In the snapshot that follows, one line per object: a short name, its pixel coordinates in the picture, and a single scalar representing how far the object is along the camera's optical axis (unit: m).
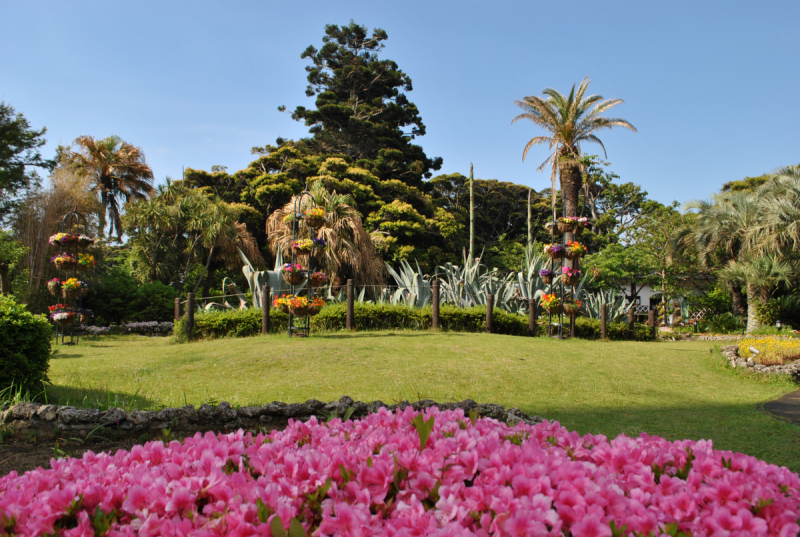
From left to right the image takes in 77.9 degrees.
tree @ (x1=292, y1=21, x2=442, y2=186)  28.95
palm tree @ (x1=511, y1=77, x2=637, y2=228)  17.06
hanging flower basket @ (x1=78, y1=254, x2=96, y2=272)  11.93
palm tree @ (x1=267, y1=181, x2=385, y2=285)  17.02
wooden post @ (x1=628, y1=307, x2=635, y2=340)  12.71
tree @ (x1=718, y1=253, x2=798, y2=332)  16.00
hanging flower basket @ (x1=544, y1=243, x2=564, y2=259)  11.66
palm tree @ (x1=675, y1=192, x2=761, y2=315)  17.88
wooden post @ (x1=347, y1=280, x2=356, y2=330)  10.09
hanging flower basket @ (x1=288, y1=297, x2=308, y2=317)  9.05
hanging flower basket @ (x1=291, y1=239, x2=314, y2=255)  9.72
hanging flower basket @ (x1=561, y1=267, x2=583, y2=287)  11.57
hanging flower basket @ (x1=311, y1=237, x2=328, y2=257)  10.08
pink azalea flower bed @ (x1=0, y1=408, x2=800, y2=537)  1.20
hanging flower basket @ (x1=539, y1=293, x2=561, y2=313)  11.42
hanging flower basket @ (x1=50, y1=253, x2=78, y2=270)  11.27
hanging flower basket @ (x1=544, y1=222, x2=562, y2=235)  11.88
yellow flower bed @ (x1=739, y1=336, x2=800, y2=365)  7.62
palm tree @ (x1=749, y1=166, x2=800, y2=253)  15.67
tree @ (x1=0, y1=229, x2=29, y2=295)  15.71
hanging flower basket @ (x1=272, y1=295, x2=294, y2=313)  9.24
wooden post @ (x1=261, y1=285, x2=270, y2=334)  9.86
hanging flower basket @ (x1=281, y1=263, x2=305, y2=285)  9.44
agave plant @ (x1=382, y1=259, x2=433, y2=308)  12.52
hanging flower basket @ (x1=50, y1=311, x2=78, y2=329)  10.42
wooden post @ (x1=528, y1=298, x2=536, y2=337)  11.45
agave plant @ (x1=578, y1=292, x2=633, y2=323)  13.63
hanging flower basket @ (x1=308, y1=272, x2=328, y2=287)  9.72
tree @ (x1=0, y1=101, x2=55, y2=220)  20.70
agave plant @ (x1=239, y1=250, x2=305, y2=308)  12.34
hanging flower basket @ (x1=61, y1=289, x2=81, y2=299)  11.32
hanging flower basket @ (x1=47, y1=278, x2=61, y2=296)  11.49
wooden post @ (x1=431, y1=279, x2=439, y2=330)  10.72
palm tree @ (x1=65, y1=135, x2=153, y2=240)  23.64
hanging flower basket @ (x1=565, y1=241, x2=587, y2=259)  11.62
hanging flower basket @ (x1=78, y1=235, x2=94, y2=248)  11.52
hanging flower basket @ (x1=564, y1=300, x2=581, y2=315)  11.24
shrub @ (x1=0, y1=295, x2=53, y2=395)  4.57
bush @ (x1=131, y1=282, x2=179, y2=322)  16.50
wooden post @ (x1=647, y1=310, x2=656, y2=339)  13.69
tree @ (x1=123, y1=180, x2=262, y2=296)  20.45
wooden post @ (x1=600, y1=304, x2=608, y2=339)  11.96
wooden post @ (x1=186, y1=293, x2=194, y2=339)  10.08
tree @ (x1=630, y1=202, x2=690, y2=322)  19.27
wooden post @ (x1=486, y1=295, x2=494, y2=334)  10.81
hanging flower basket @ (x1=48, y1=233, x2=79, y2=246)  11.24
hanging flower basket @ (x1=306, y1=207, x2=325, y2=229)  9.92
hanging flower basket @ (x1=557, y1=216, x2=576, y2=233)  11.90
